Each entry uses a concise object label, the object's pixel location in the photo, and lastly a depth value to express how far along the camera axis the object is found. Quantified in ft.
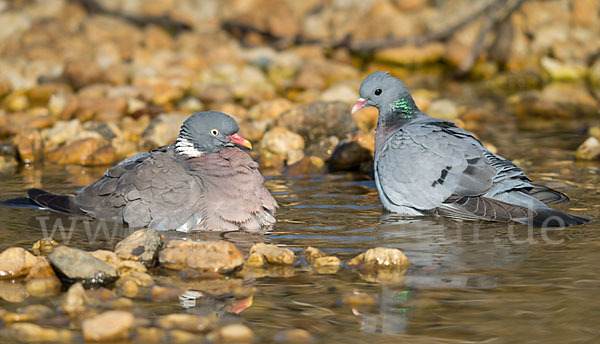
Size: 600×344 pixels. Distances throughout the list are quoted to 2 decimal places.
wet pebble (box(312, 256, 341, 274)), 35.99
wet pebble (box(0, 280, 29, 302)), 32.35
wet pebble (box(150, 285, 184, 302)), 32.12
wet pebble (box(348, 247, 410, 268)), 35.91
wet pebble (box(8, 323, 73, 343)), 27.61
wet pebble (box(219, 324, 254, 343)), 27.76
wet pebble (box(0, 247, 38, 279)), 35.12
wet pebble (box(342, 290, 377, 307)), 31.35
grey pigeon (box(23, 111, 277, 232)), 43.45
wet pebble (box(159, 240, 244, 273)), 35.76
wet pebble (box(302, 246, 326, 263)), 37.11
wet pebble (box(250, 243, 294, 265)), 36.68
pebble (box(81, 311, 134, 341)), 27.43
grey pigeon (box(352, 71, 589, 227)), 43.45
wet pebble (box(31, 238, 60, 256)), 39.29
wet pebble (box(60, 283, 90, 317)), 30.25
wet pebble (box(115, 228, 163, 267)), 36.60
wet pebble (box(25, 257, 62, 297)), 33.19
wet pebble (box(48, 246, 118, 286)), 33.86
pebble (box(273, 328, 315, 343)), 27.96
